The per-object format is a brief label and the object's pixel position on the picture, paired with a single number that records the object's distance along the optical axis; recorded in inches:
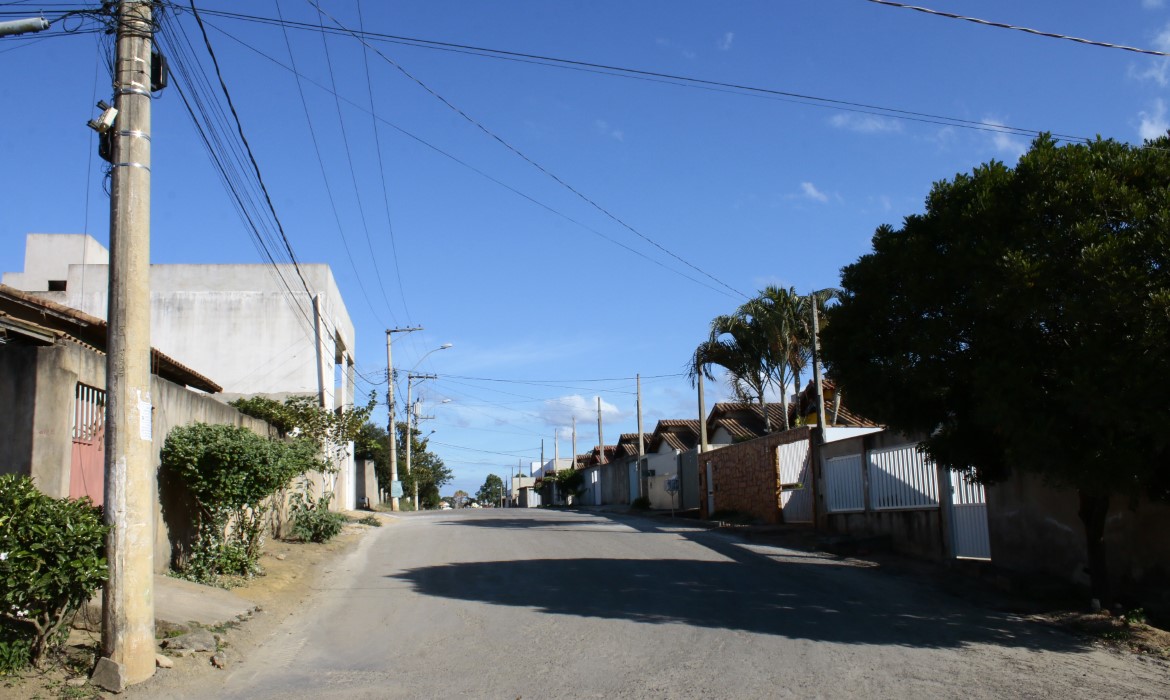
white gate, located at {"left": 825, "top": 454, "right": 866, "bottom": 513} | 735.1
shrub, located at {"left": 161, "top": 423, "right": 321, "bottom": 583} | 455.8
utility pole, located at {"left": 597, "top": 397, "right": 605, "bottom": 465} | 2284.7
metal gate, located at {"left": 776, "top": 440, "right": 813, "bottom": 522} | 881.5
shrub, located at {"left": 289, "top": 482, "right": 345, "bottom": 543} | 704.4
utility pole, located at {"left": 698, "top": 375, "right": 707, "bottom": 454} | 1301.7
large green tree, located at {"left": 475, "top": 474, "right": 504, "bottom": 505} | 6425.7
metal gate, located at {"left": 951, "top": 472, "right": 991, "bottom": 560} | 567.5
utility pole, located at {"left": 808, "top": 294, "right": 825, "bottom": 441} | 859.6
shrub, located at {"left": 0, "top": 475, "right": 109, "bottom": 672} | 260.1
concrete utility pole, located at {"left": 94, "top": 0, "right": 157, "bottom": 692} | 290.0
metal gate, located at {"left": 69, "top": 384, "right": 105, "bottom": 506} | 381.4
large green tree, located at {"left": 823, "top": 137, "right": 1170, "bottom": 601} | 328.8
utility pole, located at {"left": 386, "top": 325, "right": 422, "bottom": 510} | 1722.4
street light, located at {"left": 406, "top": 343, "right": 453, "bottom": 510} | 2084.2
